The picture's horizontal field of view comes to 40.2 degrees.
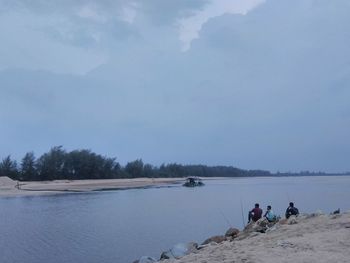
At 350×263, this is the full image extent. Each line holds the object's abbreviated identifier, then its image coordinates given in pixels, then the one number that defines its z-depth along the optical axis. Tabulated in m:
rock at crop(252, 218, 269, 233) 18.98
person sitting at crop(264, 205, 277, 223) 21.36
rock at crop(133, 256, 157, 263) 17.17
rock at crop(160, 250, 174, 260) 17.99
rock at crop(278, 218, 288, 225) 18.79
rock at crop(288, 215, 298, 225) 18.19
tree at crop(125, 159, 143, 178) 156.00
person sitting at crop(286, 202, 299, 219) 22.44
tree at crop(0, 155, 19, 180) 112.53
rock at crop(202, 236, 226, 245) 19.89
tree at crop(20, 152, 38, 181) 116.12
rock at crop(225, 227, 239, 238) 20.77
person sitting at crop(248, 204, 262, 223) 23.17
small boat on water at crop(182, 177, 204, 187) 106.57
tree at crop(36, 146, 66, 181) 118.44
